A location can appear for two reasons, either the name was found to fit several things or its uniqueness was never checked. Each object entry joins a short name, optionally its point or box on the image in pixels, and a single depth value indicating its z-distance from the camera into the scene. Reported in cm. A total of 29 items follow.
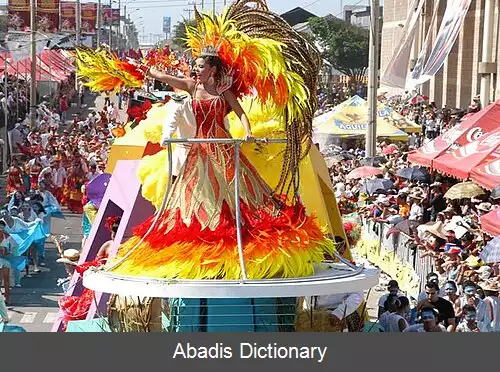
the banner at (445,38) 2317
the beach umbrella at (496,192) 1495
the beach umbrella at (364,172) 2403
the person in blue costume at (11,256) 1642
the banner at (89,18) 8406
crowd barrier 1543
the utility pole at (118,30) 10569
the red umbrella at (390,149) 2961
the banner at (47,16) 6347
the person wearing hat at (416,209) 1880
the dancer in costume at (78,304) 911
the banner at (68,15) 7806
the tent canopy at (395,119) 3403
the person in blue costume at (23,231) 1760
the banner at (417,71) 2413
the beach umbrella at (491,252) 1230
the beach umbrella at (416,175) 2267
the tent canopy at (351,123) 3191
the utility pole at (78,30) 5791
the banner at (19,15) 5691
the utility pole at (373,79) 2538
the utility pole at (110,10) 8796
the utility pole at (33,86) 3810
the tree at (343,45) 8069
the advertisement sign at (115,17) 10239
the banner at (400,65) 2628
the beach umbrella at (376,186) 2278
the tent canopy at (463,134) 1923
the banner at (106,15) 9375
